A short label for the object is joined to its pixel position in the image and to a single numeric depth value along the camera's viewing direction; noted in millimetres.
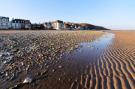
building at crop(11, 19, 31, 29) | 49430
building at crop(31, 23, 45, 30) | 49082
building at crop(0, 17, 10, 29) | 46472
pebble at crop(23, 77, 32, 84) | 2622
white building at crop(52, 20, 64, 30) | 62527
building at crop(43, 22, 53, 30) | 62038
